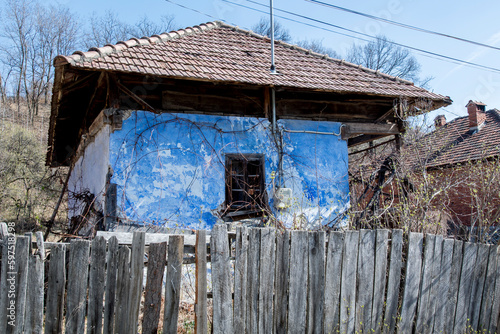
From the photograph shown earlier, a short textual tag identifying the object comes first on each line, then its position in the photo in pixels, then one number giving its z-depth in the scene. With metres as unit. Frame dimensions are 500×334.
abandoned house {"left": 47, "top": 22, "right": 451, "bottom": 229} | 6.50
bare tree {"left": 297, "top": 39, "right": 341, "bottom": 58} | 24.25
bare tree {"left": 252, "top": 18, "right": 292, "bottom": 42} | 24.65
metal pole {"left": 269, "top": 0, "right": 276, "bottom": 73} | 7.55
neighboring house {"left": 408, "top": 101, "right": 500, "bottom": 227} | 15.40
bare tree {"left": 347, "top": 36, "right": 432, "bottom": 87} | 27.84
